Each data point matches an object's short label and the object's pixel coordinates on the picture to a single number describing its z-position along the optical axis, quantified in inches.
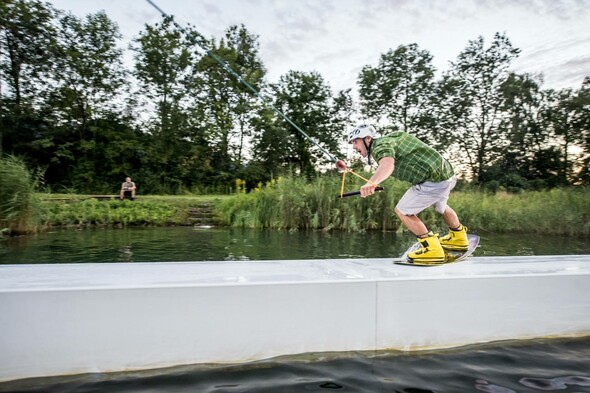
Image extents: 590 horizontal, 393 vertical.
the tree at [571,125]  1210.4
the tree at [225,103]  1128.2
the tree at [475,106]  1350.9
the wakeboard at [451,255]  137.4
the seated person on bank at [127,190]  706.4
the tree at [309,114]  1332.4
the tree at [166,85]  1056.8
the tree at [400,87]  1413.6
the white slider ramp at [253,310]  86.5
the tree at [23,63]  935.0
